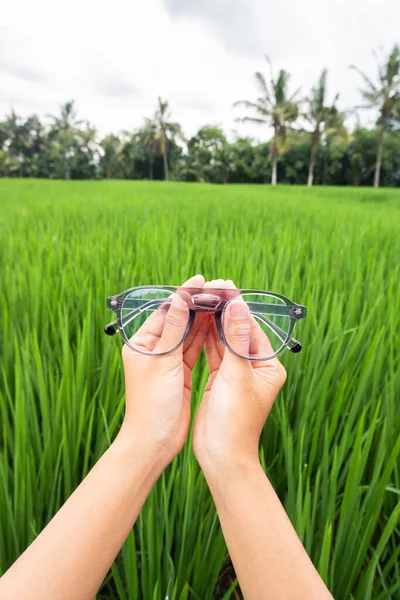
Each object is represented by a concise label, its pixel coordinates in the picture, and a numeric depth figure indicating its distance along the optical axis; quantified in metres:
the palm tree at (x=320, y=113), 17.14
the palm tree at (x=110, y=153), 25.77
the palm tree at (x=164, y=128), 23.53
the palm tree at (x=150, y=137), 25.06
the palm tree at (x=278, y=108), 17.14
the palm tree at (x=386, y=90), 16.47
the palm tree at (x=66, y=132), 24.44
